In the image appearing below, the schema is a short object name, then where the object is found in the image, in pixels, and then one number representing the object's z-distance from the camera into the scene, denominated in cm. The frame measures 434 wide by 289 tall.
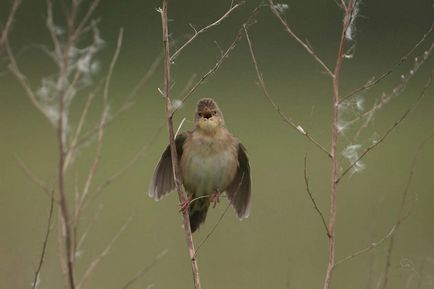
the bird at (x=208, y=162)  1015
